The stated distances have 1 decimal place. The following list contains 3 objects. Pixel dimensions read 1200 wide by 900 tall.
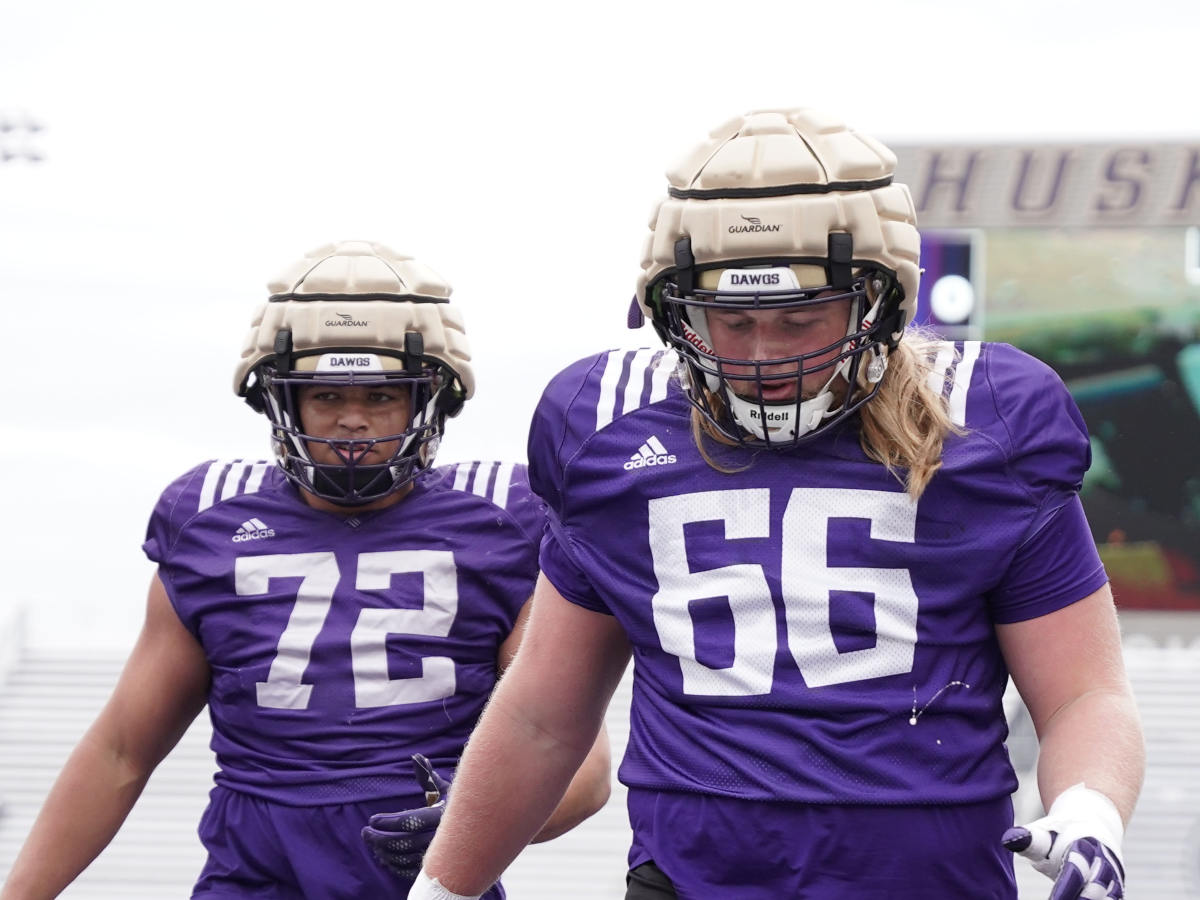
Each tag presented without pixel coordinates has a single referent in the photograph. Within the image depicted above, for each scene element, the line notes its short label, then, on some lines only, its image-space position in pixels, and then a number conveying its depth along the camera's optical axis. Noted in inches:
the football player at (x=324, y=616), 249.9
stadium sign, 1379.2
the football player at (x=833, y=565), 170.9
